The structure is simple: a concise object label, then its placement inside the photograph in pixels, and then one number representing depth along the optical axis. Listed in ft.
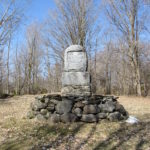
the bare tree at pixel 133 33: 49.06
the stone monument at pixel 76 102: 16.90
